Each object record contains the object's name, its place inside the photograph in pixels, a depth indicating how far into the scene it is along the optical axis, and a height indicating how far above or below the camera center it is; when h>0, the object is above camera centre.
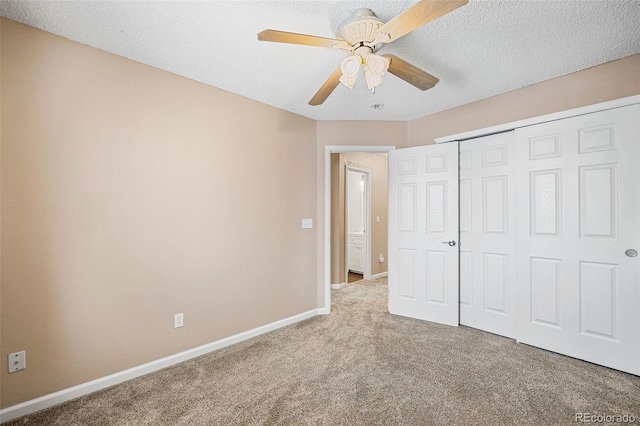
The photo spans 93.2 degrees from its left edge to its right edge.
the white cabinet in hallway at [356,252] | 5.92 -0.76
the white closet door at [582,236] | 2.27 -0.19
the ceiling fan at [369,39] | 1.45 +0.94
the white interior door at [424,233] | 3.31 -0.22
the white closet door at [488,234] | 2.96 -0.21
